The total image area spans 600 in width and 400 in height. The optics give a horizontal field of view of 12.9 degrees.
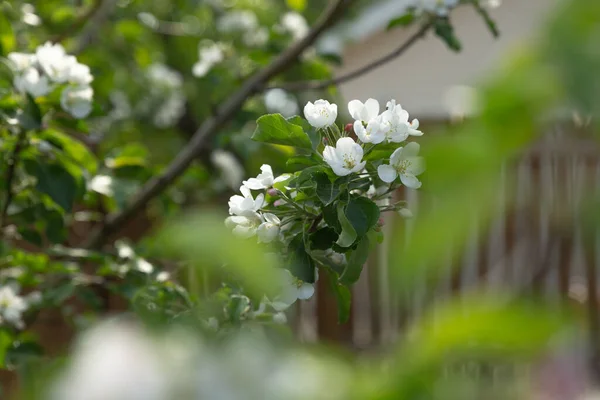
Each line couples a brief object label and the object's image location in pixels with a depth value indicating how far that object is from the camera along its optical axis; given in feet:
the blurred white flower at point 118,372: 3.03
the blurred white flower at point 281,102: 10.89
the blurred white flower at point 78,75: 7.69
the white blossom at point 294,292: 6.64
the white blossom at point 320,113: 6.70
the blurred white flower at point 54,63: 7.66
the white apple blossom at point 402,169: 6.50
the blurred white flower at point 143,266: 8.04
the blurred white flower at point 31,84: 7.63
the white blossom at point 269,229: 6.64
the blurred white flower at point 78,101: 7.72
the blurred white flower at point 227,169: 12.73
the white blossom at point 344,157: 6.58
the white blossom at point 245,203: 6.69
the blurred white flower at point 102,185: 8.31
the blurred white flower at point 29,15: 10.71
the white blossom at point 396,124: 6.62
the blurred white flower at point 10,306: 8.26
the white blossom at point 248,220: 6.65
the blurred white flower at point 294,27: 11.44
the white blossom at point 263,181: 6.70
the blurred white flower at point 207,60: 11.53
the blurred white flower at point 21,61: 7.67
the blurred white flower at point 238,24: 13.32
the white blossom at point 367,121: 6.62
